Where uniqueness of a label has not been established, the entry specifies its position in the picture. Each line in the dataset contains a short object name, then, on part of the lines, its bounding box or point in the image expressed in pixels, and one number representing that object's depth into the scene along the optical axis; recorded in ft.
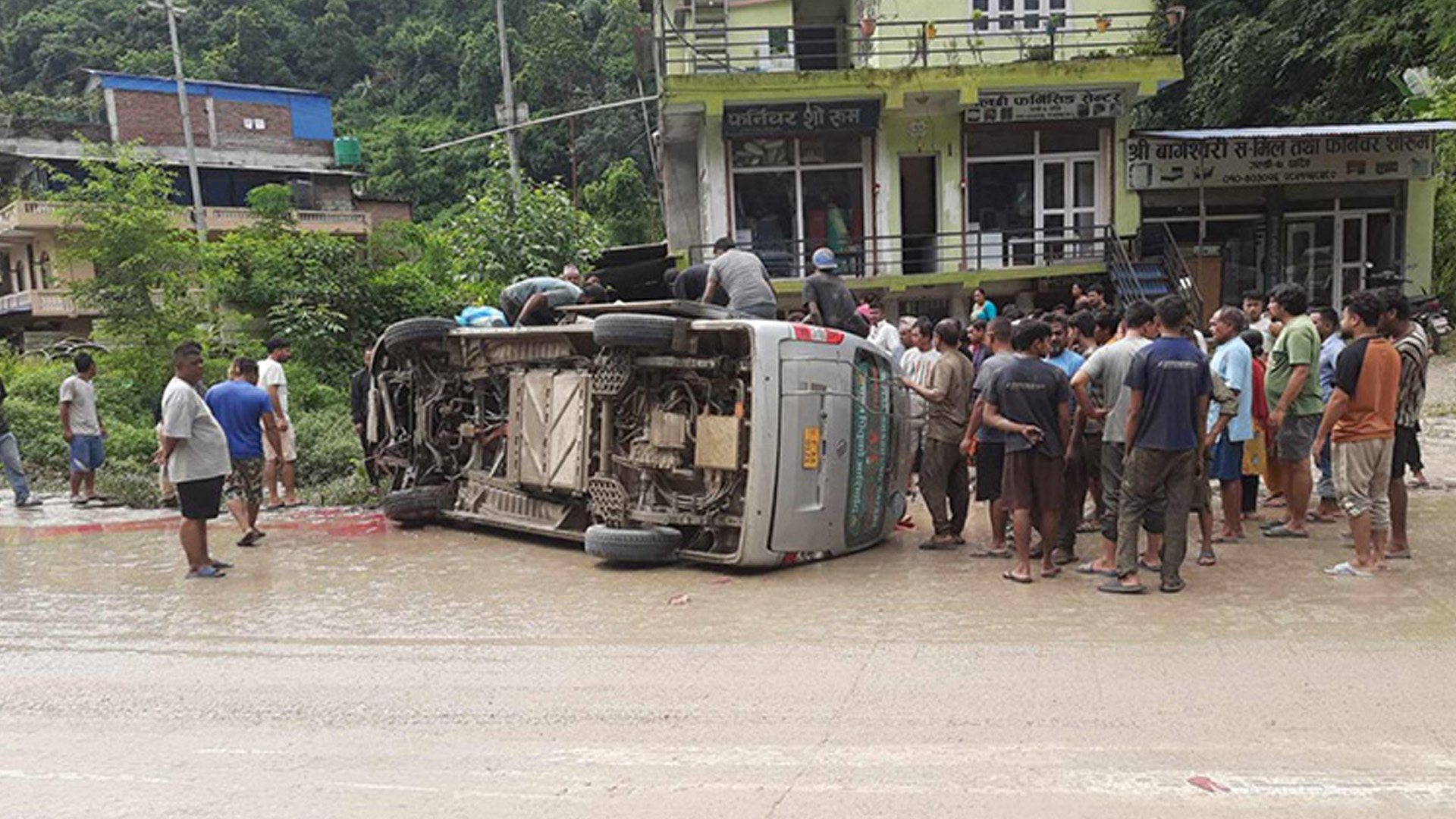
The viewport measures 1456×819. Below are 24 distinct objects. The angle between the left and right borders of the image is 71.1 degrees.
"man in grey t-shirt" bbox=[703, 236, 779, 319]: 27.40
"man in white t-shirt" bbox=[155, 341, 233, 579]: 24.84
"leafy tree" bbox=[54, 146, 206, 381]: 57.11
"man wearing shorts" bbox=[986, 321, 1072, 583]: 22.36
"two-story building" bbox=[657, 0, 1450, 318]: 64.44
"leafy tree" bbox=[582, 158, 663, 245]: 125.59
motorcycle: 59.52
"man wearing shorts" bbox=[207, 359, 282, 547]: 28.50
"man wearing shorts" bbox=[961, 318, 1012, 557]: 24.32
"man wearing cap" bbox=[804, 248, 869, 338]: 28.43
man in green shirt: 24.77
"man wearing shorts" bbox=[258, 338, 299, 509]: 34.53
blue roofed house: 122.72
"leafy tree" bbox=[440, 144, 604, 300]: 60.08
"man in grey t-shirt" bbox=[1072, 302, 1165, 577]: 22.38
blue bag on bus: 31.14
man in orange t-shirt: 20.97
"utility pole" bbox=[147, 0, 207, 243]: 87.66
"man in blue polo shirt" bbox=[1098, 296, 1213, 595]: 20.57
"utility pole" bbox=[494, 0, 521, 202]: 78.45
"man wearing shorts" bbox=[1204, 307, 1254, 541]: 24.43
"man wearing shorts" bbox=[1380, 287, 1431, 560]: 22.33
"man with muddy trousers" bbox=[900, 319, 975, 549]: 26.07
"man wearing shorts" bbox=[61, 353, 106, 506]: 36.88
